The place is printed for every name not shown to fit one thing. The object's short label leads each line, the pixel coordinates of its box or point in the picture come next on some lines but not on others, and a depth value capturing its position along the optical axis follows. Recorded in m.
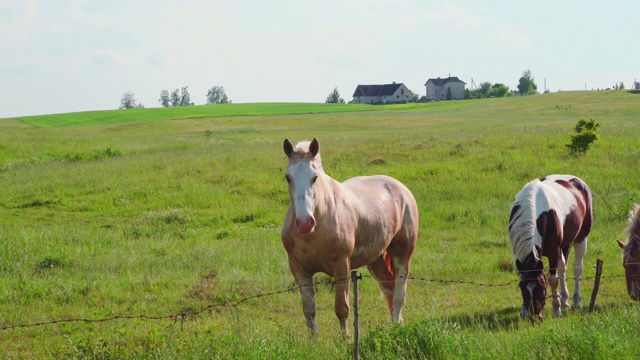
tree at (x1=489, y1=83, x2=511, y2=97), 136.62
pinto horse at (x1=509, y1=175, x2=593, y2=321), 8.73
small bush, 24.16
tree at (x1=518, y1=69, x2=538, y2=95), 161.55
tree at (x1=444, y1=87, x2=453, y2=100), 143.96
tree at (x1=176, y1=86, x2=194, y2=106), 197.50
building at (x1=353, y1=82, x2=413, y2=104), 152.25
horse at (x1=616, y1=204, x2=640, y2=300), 10.10
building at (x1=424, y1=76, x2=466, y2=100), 157.12
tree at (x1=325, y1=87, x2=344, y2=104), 171.75
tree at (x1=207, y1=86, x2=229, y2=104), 198.12
